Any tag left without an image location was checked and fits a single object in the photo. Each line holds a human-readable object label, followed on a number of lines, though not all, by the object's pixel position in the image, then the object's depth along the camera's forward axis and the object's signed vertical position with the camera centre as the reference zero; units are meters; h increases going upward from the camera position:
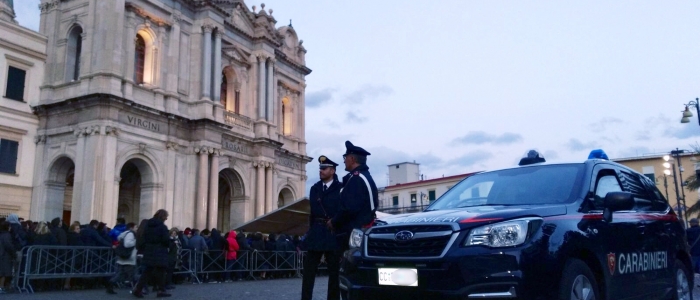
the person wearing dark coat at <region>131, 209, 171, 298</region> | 11.55 +0.01
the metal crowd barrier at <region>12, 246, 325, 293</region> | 13.15 -0.36
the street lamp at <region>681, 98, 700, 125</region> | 21.91 +4.98
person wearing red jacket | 18.20 -0.01
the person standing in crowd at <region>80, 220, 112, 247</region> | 14.73 +0.30
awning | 19.45 +0.95
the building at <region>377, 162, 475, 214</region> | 57.28 +5.91
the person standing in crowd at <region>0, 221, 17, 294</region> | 12.69 -0.07
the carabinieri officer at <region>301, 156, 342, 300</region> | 7.08 +0.12
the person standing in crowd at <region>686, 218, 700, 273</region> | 13.43 +0.10
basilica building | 24.09 +5.98
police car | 4.82 +0.02
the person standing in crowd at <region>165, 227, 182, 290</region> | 13.95 -0.30
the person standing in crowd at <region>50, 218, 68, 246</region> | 14.02 +0.40
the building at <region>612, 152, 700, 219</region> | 50.16 +6.51
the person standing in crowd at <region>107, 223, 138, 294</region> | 12.58 -0.28
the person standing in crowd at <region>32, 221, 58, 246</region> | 13.70 +0.31
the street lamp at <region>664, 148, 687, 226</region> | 27.18 +3.76
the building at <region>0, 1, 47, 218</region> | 24.03 +5.64
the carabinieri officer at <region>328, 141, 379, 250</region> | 6.88 +0.50
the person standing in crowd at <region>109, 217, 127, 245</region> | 15.96 +0.52
